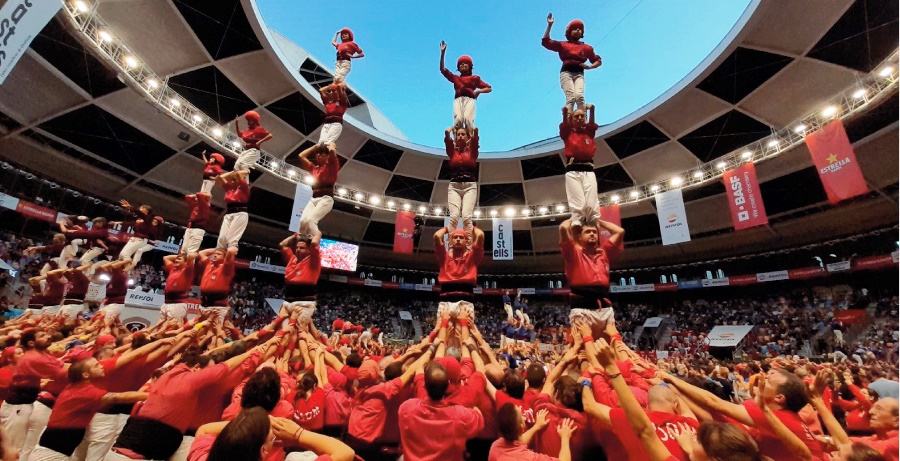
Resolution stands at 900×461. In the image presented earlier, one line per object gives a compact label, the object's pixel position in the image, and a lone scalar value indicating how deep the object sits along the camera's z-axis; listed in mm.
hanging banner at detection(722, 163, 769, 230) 12953
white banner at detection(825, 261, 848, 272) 17316
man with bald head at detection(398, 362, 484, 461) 2125
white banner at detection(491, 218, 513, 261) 17016
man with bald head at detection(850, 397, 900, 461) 2332
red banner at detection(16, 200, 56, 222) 13617
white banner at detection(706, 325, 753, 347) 18859
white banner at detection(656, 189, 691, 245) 14398
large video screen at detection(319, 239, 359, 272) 21141
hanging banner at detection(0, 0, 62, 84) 4516
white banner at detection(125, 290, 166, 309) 11875
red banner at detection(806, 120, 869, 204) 10508
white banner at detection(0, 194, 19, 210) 12770
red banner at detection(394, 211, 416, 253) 18422
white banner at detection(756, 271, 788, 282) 19266
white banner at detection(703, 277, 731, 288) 20719
